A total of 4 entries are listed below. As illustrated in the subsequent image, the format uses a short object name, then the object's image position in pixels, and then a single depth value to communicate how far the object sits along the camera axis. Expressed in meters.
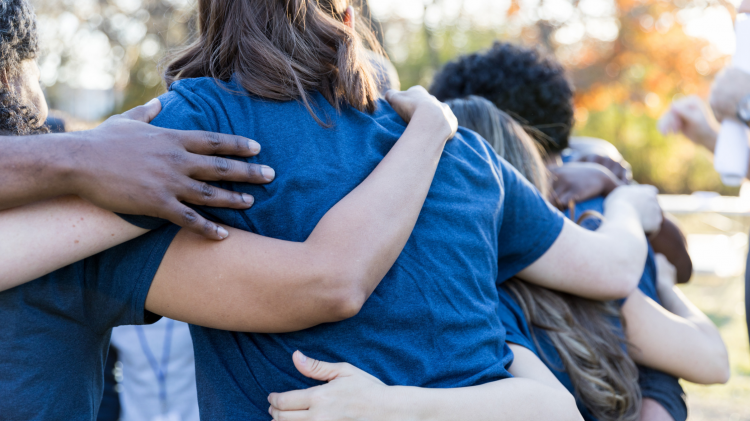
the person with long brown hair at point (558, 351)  1.36
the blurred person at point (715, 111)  2.86
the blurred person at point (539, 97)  2.54
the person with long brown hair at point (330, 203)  1.37
